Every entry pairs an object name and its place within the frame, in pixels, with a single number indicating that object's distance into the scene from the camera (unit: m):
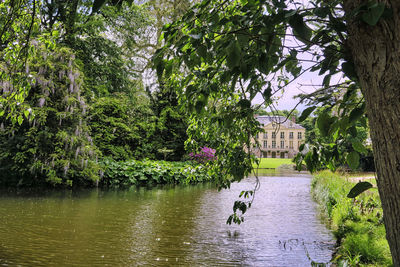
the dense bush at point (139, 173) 12.91
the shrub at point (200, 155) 15.62
